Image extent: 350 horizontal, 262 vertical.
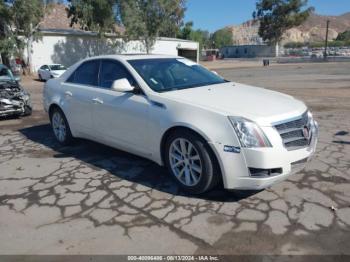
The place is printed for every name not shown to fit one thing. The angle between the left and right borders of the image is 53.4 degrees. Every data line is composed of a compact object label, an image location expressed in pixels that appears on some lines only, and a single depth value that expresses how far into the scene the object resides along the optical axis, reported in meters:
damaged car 8.74
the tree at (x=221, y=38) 138.09
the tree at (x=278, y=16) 79.31
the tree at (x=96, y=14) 31.75
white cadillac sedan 3.53
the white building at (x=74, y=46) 31.77
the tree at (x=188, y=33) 77.30
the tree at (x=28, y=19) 25.77
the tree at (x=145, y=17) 32.86
